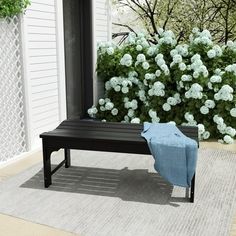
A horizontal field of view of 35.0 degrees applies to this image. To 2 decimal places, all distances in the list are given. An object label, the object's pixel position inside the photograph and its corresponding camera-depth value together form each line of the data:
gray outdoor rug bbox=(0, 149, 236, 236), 2.80
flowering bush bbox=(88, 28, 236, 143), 5.14
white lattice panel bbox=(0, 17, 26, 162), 4.20
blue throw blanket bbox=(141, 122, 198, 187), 3.12
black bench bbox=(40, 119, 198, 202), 3.27
